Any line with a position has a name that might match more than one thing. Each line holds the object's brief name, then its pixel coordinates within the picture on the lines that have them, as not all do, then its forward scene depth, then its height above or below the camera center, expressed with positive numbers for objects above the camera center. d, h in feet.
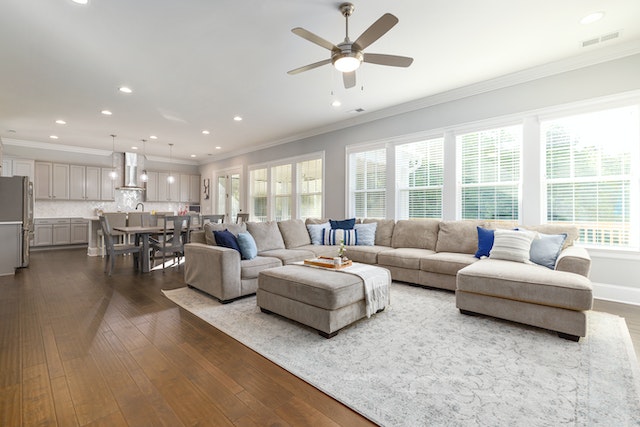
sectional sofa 8.17 -1.93
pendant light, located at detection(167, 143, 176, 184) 27.58 +6.23
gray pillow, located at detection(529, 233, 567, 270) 10.25 -1.24
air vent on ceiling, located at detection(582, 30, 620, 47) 10.12 +6.32
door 29.99 +2.17
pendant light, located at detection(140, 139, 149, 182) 25.53 +6.29
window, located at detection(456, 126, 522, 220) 13.66 +2.06
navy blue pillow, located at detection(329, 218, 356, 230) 16.93 -0.58
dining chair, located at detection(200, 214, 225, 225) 18.95 -0.22
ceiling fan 7.20 +4.62
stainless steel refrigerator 15.65 -0.27
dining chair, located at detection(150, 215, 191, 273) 16.05 -1.19
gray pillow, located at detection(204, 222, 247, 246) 12.78 -0.68
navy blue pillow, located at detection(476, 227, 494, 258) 12.09 -1.15
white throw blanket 9.02 -2.29
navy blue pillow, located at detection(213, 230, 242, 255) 11.85 -1.07
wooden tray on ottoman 9.96 -1.74
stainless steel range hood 28.37 +4.07
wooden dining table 16.34 -1.60
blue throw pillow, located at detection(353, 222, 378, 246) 16.22 -1.06
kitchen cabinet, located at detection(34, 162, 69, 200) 24.52 +2.80
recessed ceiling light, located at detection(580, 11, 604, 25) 9.06 +6.29
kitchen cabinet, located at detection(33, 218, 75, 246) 24.21 -1.57
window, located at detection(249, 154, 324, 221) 22.56 +2.09
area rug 5.15 -3.46
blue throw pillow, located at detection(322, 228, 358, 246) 16.30 -1.28
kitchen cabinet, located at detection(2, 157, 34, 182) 23.50 +3.81
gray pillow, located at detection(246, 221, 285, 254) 14.20 -1.06
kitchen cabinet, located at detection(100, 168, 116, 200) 27.63 +2.76
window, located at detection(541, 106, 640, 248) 11.14 +1.70
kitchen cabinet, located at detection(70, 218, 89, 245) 25.90 -1.59
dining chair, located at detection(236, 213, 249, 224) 22.13 -0.17
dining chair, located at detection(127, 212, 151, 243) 24.88 -0.47
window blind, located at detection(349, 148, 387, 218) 18.42 +2.07
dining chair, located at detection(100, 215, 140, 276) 15.53 -1.88
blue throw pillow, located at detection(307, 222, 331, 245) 16.92 -1.09
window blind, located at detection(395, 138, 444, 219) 16.15 +2.08
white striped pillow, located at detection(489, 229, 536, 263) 10.69 -1.16
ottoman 7.98 -2.43
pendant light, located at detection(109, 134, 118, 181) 27.73 +5.38
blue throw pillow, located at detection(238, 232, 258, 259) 12.10 -1.39
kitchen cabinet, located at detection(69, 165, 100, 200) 26.10 +2.85
